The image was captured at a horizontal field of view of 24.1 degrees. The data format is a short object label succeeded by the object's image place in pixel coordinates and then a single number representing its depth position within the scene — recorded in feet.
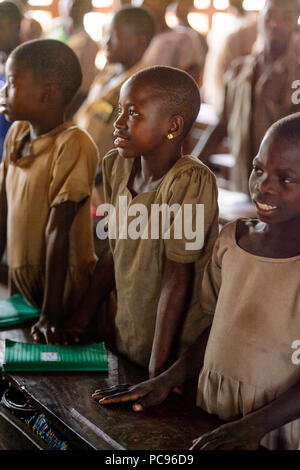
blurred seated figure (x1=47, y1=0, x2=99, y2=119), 14.98
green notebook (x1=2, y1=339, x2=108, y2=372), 5.43
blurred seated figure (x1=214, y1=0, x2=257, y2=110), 17.70
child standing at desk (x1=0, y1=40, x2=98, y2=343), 6.31
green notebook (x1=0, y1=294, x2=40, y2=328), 6.37
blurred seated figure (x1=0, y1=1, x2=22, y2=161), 10.89
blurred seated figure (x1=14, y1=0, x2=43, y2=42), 16.98
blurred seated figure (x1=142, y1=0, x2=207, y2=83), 14.67
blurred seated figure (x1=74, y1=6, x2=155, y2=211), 9.92
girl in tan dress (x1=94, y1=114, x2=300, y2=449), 4.23
